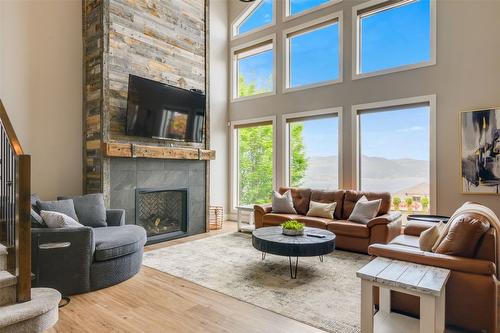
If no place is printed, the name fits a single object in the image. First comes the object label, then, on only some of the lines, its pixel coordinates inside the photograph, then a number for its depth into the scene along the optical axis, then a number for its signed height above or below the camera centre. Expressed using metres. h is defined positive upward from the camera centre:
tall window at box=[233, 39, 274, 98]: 6.96 +2.33
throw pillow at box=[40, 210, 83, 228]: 3.25 -0.56
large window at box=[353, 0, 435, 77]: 5.07 +2.32
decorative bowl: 3.90 -0.83
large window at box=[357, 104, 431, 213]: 5.12 +0.24
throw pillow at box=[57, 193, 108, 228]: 4.08 -0.58
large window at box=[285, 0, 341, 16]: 6.05 +3.34
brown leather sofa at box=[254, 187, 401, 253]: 4.50 -0.87
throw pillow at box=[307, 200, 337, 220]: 5.28 -0.74
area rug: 2.79 -1.31
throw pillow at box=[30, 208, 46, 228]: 3.27 -0.58
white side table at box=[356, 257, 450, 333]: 2.01 -0.85
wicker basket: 6.56 -1.08
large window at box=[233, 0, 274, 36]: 6.86 +3.50
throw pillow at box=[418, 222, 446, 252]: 2.75 -0.65
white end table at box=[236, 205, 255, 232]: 6.11 -1.17
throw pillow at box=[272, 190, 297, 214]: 5.71 -0.69
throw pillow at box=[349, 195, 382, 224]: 4.82 -0.70
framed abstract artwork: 4.41 +0.24
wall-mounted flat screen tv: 4.91 +0.99
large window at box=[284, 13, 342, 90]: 6.00 +2.37
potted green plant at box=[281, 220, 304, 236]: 3.90 -0.79
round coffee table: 3.50 -0.90
